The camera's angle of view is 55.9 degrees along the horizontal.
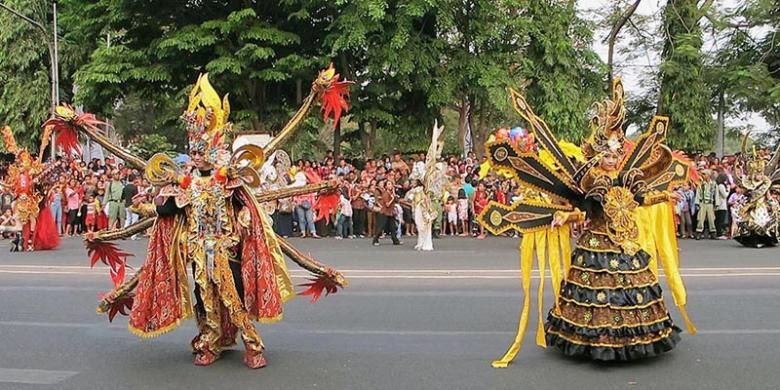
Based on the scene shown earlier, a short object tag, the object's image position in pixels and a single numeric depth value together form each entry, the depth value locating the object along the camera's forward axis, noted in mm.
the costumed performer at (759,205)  14727
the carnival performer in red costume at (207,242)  5871
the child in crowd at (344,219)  17781
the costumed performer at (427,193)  14797
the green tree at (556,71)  22141
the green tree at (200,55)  21578
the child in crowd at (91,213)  18750
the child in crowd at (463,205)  18141
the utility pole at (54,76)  24219
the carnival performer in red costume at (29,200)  14953
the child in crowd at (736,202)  15753
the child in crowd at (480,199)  17864
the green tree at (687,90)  23031
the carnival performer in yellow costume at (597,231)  5828
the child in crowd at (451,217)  18203
